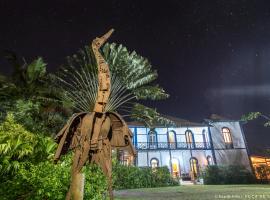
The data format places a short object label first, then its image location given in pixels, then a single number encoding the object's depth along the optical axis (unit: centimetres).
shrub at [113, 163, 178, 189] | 2242
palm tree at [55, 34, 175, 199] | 280
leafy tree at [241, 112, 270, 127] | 1647
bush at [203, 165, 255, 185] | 2666
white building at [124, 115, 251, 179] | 3234
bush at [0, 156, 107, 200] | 666
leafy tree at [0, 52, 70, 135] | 1095
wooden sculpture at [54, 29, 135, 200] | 281
